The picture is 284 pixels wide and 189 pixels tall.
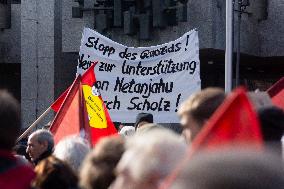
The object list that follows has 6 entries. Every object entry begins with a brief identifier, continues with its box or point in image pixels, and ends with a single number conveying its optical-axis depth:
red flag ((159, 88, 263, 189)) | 2.18
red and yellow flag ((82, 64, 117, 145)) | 9.06
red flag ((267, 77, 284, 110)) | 5.62
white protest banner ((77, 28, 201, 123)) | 13.28
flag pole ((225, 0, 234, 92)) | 11.53
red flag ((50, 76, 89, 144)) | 7.88
